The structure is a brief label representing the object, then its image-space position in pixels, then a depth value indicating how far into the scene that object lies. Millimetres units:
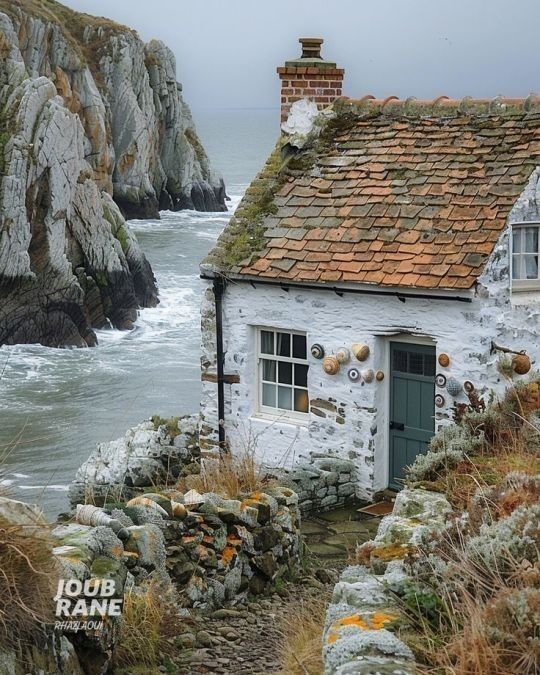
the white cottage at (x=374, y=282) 12250
